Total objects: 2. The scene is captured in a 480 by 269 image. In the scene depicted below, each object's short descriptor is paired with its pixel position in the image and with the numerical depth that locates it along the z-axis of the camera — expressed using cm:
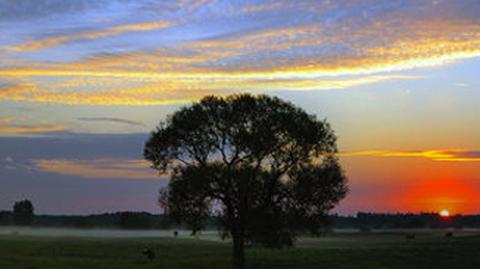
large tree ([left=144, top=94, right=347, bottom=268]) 6588
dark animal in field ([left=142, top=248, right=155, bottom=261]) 7850
